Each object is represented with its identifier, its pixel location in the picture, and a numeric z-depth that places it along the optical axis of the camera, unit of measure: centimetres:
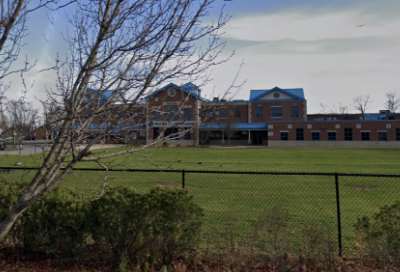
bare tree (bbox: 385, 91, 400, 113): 8065
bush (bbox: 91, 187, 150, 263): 488
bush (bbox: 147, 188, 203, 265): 482
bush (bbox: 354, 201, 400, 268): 457
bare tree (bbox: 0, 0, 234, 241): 380
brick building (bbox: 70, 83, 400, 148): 4859
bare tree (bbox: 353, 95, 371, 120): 8075
